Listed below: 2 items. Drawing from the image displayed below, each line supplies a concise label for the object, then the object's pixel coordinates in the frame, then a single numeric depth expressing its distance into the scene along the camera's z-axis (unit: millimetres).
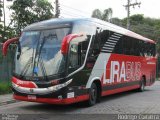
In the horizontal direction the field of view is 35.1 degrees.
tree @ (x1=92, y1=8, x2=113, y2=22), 46084
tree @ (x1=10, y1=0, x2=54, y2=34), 16678
